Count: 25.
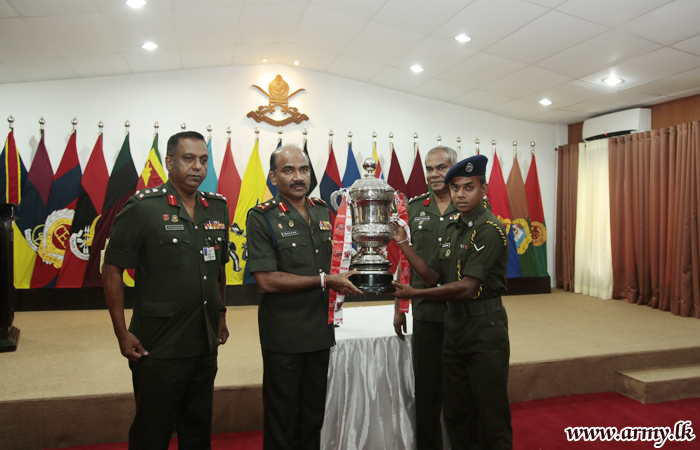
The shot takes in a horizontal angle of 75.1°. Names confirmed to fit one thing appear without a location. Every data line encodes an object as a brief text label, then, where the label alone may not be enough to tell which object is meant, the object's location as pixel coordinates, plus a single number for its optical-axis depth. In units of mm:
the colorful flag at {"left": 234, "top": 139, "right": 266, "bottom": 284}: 5273
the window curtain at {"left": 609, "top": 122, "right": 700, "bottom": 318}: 4875
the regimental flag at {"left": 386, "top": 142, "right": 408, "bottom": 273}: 5828
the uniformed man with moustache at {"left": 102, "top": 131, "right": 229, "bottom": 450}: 1595
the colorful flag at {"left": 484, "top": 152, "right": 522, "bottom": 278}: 6137
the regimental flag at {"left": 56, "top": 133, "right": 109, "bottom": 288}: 4910
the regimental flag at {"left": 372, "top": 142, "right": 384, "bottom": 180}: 5816
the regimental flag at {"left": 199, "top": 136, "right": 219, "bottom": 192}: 5285
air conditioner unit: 5633
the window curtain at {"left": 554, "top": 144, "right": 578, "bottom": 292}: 6516
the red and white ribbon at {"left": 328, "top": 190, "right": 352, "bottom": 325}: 1785
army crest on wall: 5719
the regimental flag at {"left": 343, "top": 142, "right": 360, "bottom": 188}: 5762
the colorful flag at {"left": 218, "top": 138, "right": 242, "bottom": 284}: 5395
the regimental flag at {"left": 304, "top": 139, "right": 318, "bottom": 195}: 5484
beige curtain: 5980
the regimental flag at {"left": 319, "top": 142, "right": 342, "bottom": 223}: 5668
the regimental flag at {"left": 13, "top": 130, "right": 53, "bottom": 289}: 4820
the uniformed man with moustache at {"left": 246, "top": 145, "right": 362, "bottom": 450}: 1710
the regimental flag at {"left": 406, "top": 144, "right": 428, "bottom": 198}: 5945
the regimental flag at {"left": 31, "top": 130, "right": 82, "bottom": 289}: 4887
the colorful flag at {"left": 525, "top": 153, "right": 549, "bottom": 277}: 6363
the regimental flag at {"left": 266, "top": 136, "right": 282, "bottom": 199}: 5462
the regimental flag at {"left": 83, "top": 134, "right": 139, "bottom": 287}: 4934
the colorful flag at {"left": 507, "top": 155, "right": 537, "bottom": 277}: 6297
